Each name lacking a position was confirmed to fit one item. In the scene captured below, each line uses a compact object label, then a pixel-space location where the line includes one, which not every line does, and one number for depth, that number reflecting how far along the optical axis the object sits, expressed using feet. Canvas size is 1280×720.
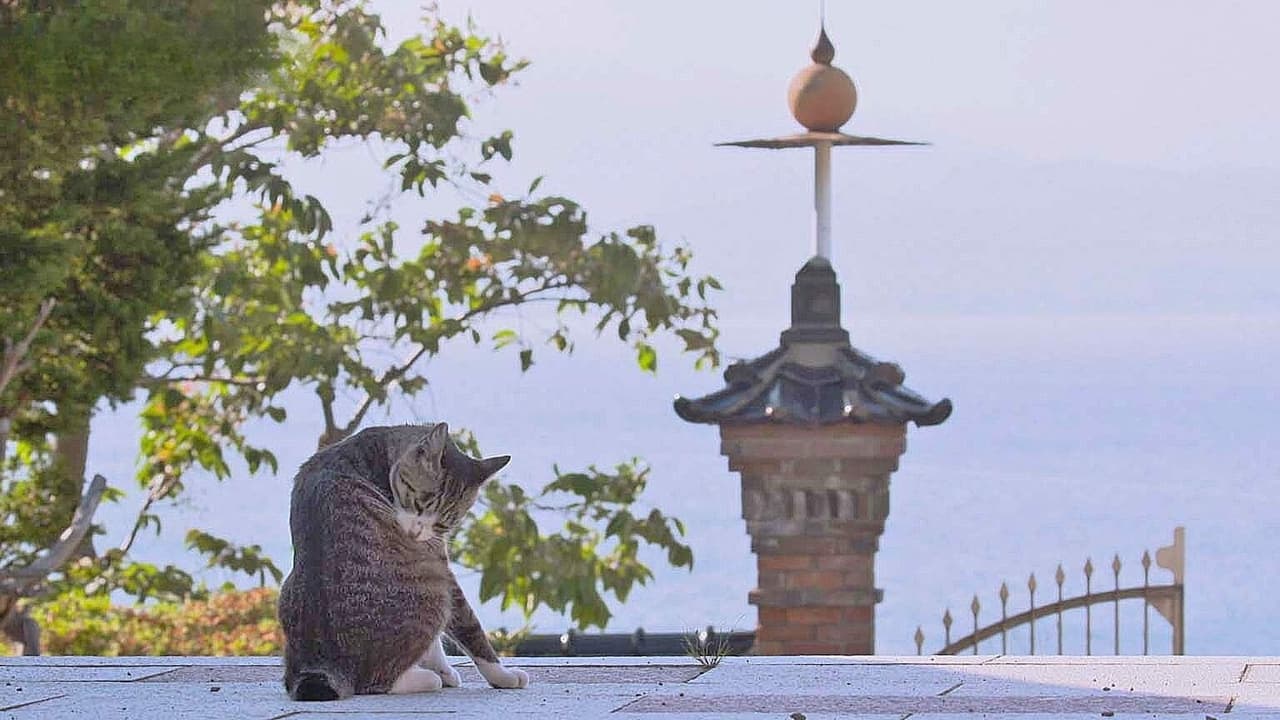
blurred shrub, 81.87
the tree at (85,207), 50.42
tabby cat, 36.11
